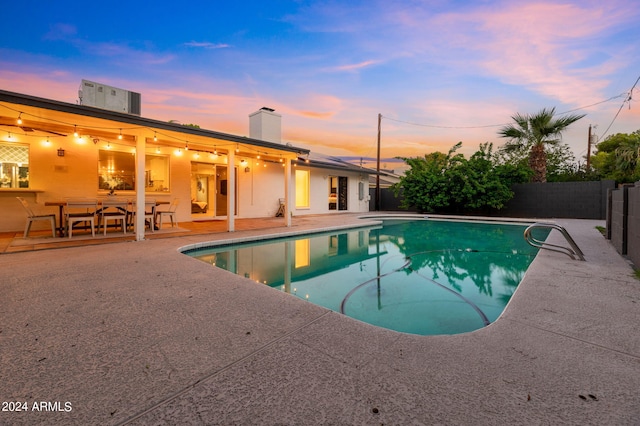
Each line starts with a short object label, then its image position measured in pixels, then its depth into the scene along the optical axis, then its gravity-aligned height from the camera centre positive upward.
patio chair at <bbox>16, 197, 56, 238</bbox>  5.73 -0.29
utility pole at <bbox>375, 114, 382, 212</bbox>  16.68 +1.16
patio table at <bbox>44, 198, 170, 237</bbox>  5.81 -0.17
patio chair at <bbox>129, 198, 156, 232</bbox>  7.07 -0.17
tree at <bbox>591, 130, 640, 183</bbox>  10.62 +2.47
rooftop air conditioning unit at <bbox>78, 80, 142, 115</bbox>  7.40 +2.91
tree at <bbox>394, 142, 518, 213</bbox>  13.43 +1.17
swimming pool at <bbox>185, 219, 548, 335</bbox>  3.33 -1.16
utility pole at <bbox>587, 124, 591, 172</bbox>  20.66 +4.04
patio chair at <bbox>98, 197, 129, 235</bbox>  6.43 -0.09
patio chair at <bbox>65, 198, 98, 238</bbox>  5.82 -0.07
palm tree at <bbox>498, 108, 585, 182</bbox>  12.48 +3.40
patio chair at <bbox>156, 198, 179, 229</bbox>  7.64 -0.25
